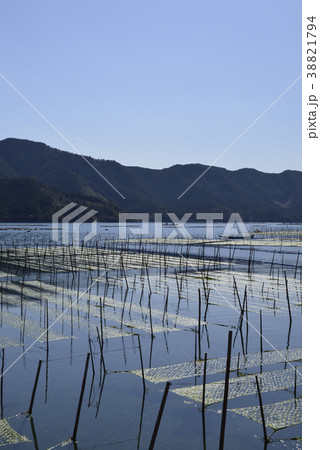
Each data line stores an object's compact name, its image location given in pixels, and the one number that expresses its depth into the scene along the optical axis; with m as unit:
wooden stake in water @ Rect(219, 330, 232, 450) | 4.07
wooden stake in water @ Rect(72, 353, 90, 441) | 4.82
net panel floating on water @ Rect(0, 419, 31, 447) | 4.90
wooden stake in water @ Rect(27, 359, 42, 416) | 5.44
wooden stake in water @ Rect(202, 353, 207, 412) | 5.50
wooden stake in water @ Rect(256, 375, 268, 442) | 4.95
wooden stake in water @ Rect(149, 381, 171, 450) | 3.92
